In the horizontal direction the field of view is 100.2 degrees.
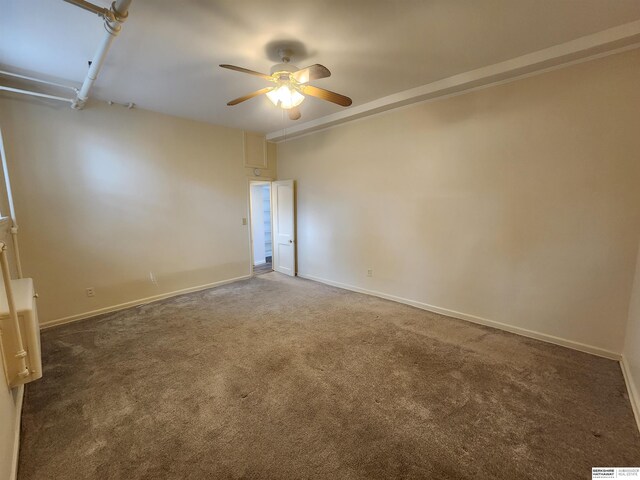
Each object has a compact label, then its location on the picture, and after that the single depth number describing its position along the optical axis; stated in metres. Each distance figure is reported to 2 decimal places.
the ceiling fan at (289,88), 2.32
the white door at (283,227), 5.48
